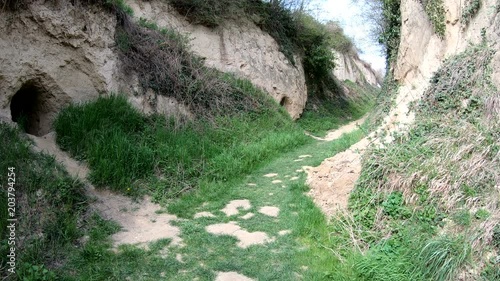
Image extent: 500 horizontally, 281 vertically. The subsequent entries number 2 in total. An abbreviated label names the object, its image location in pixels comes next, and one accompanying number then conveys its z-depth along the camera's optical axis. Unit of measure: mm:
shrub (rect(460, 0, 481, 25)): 6715
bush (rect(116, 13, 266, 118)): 8438
